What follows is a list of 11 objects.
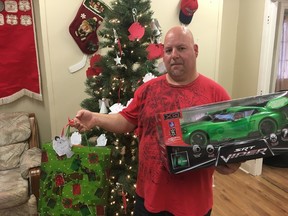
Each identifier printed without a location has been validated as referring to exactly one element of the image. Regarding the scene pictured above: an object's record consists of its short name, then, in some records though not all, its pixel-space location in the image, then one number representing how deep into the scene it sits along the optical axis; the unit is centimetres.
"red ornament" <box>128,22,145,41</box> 187
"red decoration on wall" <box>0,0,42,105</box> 268
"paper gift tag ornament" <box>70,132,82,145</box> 169
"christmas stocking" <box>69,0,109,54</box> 256
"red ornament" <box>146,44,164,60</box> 195
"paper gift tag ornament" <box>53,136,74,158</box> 168
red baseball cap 263
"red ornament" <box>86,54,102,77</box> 205
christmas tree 194
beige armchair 223
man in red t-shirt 119
